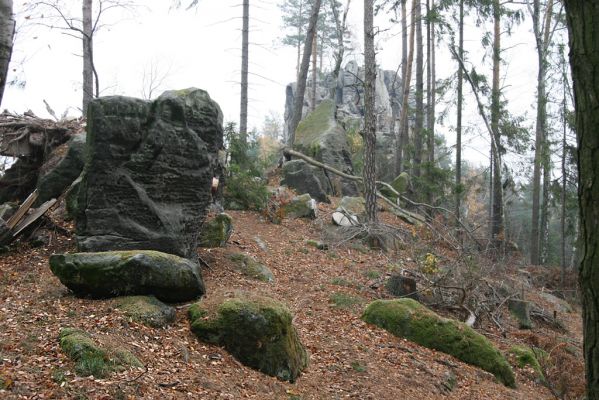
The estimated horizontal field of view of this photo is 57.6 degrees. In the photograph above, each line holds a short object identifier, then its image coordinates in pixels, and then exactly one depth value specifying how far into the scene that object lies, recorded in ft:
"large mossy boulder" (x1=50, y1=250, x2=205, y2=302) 20.11
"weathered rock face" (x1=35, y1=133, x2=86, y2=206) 29.22
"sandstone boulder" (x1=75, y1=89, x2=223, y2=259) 24.99
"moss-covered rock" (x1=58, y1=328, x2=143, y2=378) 14.84
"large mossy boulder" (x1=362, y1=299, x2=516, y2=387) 26.68
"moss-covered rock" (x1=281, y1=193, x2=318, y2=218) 47.37
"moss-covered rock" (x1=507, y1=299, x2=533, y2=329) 35.94
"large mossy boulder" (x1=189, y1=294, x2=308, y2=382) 19.24
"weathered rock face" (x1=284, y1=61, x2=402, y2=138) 147.64
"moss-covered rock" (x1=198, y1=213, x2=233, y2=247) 31.63
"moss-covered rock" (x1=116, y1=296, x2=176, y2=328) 19.10
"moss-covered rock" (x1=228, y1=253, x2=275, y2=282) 29.78
